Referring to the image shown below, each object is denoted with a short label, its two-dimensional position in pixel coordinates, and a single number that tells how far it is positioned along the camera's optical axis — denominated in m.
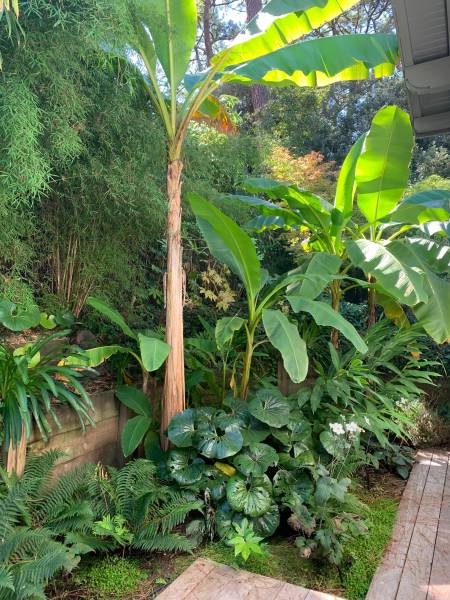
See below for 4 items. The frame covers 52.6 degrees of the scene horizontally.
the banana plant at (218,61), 3.08
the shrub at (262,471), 2.64
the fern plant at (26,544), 1.87
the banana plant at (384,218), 3.24
